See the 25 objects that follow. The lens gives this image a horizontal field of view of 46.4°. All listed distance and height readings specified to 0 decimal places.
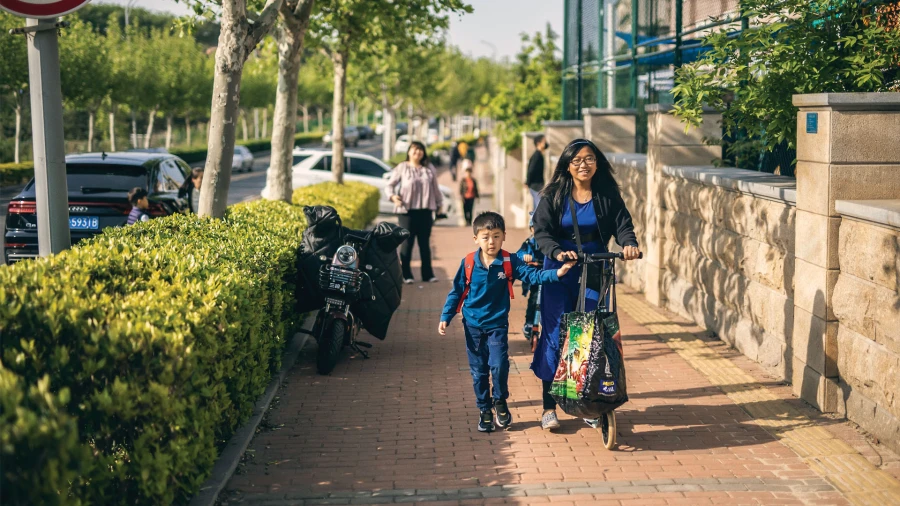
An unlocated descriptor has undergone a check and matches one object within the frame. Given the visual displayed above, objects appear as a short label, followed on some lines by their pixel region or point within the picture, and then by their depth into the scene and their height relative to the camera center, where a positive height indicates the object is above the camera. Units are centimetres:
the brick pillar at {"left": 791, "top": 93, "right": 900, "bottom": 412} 655 -29
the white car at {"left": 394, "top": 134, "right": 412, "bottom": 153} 6425 -43
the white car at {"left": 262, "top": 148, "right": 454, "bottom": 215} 2456 -78
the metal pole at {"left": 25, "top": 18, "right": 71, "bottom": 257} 546 +6
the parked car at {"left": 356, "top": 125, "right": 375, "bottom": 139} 9575 +53
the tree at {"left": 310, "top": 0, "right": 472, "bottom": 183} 1822 +208
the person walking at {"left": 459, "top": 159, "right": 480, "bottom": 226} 2238 -110
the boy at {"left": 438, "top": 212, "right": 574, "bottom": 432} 646 -104
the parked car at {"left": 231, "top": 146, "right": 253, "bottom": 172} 5003 -95
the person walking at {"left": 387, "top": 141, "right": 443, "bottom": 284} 1267 -67
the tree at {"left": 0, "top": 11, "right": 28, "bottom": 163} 3183 +259
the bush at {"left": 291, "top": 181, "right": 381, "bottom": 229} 1548 -102
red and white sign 512 +66
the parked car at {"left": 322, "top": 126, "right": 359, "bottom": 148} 8212 +15
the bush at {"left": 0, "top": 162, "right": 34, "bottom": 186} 3045 -89
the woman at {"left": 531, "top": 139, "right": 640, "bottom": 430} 643 -53
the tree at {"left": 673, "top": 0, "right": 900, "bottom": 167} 744 +52
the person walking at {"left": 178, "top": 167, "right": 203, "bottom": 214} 1315 -56
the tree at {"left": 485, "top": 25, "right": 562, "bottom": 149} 2367 +76
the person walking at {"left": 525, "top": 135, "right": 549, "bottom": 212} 1384 -50
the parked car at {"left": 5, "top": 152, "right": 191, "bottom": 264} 1222 -67
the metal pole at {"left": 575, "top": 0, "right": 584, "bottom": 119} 1978 +99
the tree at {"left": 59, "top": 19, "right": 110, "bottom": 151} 3972 +290
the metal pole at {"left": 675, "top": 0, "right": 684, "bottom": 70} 1140 +113
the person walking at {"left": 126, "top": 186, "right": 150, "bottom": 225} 1106 -67
